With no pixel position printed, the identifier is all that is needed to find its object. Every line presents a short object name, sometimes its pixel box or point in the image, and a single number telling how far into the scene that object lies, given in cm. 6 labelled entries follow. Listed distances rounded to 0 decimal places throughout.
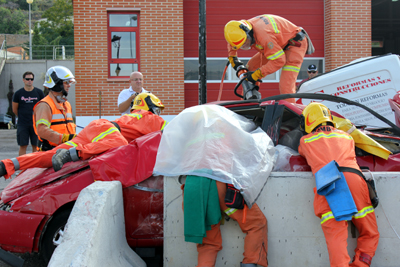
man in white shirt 611
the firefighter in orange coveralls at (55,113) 441
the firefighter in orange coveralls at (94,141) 357
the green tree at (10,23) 7811
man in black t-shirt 680
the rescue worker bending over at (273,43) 500
